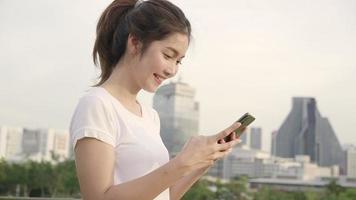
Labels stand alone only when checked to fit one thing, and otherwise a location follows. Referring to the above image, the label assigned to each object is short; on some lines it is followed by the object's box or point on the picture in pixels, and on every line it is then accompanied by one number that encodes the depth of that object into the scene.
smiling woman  0.89
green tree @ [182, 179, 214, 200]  18.45
